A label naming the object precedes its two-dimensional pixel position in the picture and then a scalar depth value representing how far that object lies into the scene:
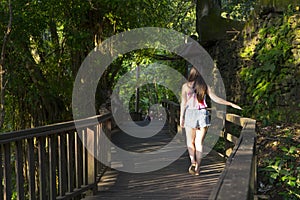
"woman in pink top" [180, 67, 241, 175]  5.90
